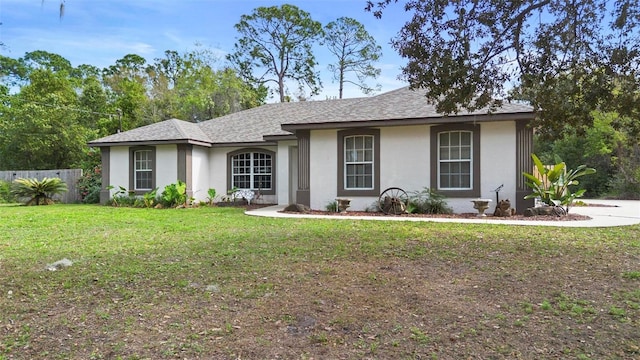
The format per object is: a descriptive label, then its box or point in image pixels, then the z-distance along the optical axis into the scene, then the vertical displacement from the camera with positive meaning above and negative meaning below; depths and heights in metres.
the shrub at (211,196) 16.34 -0.60
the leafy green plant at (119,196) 16.47 -0.60
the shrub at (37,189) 16.77 -0.33
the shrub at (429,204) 12.14 -0.70
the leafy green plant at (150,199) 15.58 -0.67
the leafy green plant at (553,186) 11.23 -0.18
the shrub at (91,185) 18.12 -0.18
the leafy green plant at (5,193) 20.00 -0.56
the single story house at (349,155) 11.88 +0.81
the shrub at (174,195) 15.11 -0.51
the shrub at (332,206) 13.11 -0.81
